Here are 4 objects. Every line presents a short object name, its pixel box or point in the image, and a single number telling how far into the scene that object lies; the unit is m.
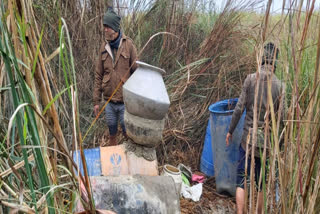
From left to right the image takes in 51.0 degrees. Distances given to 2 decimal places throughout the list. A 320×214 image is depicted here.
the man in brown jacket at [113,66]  4.07
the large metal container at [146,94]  3.07
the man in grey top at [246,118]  3.40
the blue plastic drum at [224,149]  4.10
